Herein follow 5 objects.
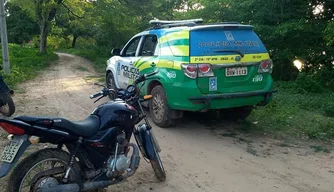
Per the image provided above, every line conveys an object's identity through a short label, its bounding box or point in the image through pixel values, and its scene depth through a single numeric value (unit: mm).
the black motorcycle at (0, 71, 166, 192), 3076
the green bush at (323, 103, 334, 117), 7930
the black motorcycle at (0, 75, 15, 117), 6932
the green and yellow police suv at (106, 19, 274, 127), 5656
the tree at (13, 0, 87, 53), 23183
